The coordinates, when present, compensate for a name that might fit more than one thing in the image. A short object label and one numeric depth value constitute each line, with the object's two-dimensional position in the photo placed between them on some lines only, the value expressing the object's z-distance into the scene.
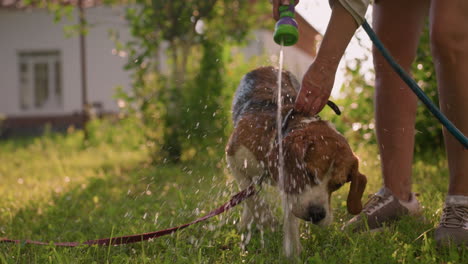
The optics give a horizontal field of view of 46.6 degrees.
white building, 16.83
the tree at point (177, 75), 6.95
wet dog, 2.60
